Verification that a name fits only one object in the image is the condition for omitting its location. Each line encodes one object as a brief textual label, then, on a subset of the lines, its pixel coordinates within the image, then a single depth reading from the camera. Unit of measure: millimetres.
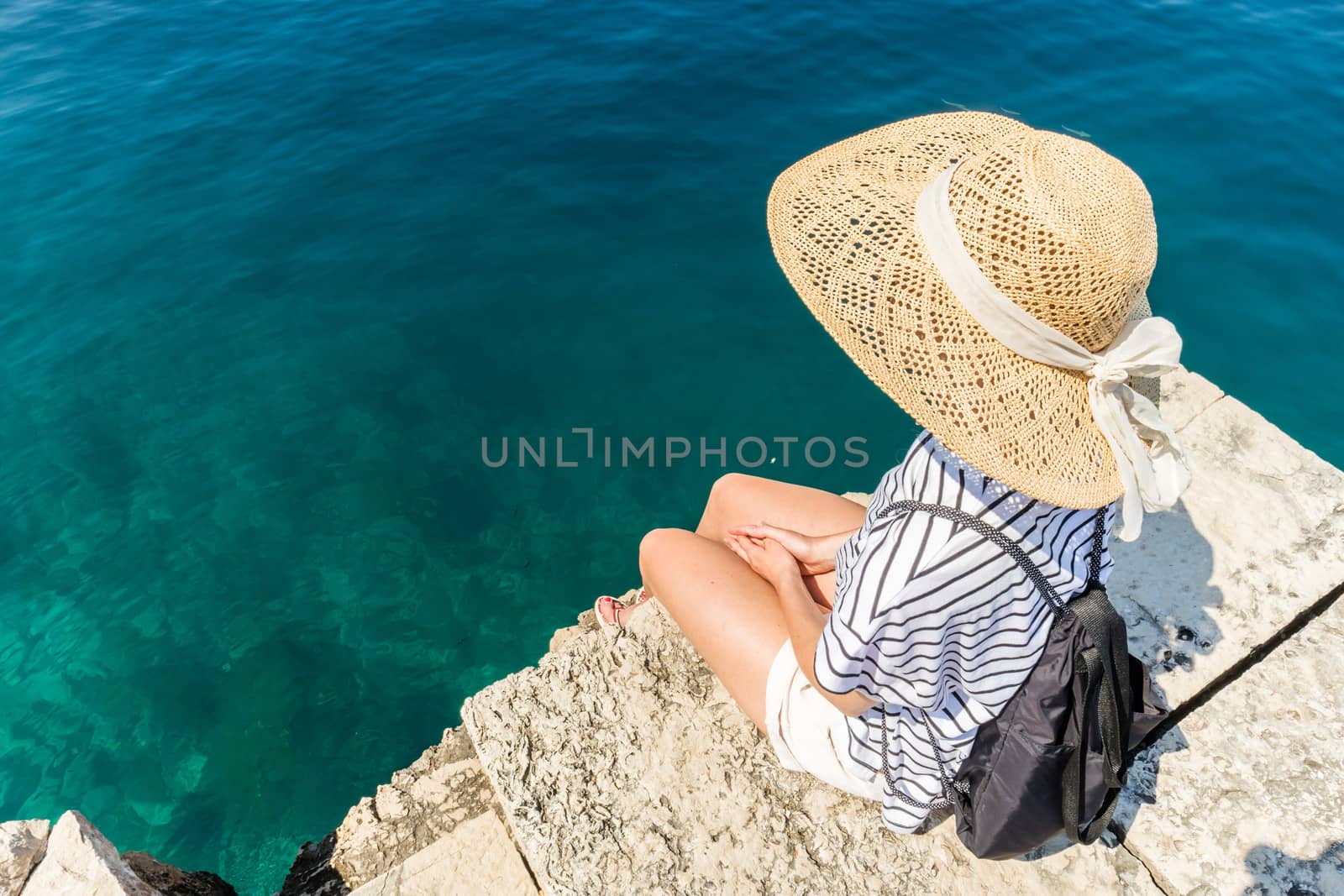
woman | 1481
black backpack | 1755
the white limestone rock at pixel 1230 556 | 2621
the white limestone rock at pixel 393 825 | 2678
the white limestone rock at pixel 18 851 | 2365
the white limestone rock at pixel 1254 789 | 2148
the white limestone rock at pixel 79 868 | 2289
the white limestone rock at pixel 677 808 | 2176
